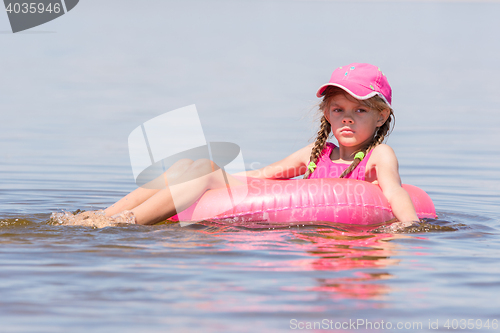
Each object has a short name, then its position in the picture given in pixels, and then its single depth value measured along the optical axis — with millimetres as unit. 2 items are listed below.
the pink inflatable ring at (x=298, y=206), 9180
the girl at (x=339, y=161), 9164
